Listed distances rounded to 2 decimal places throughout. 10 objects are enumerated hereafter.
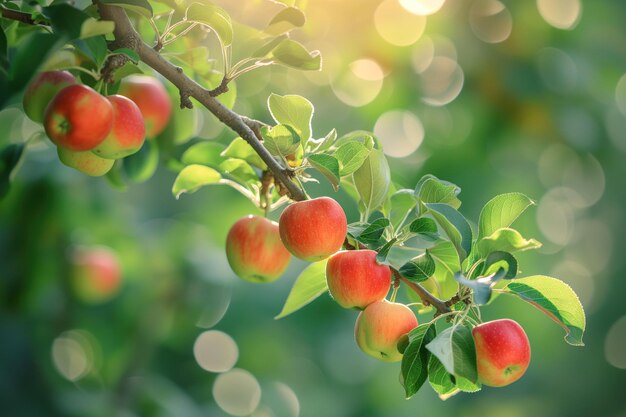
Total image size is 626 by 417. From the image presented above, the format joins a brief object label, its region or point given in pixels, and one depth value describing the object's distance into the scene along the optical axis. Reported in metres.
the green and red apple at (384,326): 2.31
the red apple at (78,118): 2.28
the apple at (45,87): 2.40
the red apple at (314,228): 2.31
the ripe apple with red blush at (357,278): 2.30
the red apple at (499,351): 2.27
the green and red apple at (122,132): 2.35
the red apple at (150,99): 2.60
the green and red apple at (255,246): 2.46
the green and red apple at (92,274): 4.57
